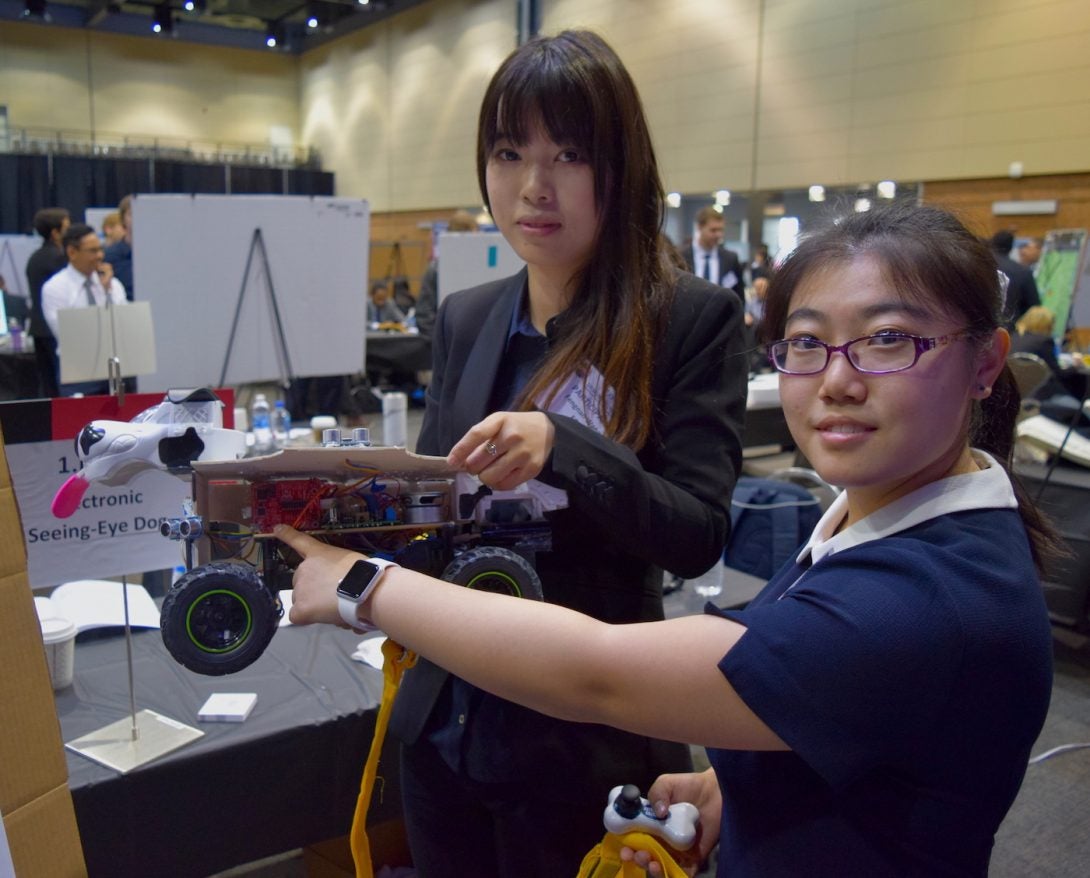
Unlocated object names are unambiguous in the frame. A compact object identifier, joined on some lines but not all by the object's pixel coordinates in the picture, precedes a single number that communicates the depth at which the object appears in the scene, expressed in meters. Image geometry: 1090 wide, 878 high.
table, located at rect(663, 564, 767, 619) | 2.13
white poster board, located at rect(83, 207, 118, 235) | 9.81
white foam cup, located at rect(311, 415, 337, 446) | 3.33
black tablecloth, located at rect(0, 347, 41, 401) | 6.14
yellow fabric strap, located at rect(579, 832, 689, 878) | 0.82
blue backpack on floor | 3.12
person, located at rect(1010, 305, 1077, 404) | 5.52
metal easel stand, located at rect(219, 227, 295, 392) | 3.14
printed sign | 1.25
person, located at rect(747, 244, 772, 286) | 9.41
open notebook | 1.74
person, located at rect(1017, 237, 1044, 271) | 7.97
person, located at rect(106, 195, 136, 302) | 6.29
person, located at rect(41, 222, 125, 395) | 5.07
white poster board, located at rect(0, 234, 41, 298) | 9.70
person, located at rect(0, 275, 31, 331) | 8.20
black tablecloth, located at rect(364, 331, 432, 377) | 8.09
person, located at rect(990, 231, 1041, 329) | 6.39
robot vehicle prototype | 0.68
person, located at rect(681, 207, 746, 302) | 6.85
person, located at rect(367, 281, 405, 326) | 9.55
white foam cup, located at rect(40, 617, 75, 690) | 1.46
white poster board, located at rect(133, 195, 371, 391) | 3.02
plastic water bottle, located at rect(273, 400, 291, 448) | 3.32
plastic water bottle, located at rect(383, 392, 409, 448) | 2.87
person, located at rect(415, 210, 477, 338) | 6.63
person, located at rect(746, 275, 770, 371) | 8.12
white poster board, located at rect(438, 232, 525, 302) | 5.47
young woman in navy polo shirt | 0.58
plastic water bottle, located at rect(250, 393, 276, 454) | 3.14
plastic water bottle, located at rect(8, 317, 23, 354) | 6.51
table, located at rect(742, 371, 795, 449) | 4.72
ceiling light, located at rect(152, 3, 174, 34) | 16.69
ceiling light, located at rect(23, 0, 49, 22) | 15.73
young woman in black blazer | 0.90
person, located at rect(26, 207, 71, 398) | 5.60
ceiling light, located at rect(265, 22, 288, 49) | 18.33
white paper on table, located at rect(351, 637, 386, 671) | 1.65
